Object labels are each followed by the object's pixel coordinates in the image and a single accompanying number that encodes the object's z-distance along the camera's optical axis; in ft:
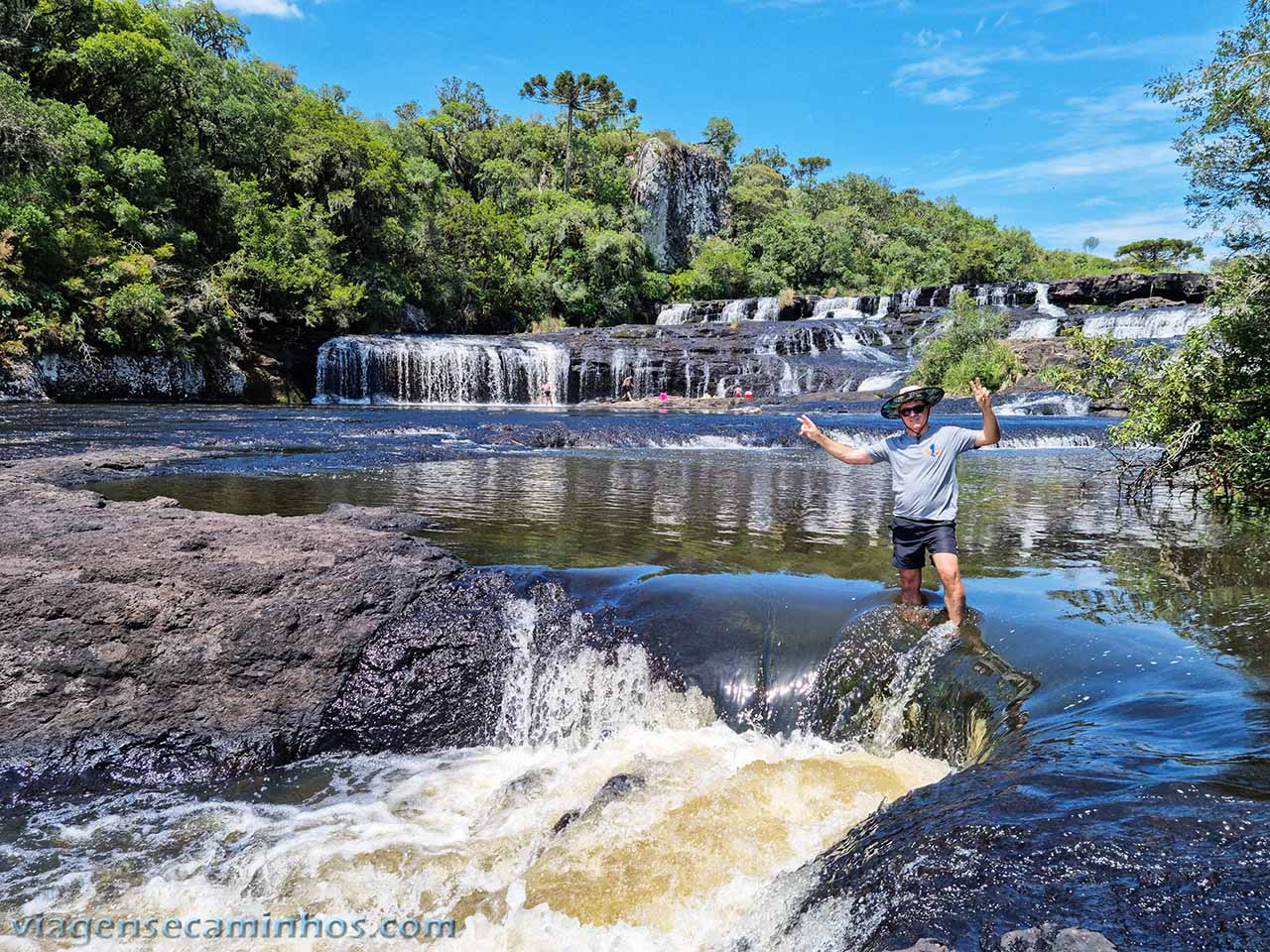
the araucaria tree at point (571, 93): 195.24
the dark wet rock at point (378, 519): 25.04
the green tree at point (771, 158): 308.81
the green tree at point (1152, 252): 251.60
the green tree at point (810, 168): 311.68
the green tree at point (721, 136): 277.03
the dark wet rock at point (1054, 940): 6.75
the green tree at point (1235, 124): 28.09
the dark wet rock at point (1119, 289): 135.64
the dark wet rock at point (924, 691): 14.32
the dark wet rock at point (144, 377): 82.64
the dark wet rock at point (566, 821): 12.61
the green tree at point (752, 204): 222.28
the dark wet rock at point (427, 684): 16.44
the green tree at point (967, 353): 98.32
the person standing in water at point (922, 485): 18.11
